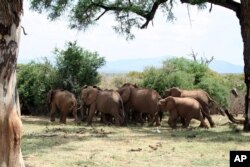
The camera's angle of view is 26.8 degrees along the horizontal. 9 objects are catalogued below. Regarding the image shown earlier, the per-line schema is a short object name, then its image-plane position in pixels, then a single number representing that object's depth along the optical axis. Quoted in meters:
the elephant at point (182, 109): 16.22
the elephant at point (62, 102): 18.05
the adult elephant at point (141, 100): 17.89
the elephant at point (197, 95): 17.78
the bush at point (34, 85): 21.94
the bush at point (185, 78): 21.67
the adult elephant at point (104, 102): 17.34
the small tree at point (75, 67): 21.86
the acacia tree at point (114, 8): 17.09
